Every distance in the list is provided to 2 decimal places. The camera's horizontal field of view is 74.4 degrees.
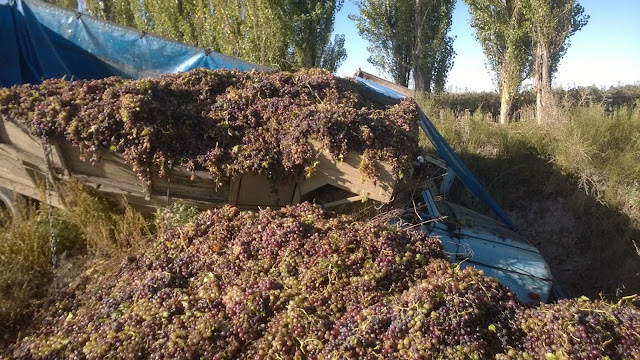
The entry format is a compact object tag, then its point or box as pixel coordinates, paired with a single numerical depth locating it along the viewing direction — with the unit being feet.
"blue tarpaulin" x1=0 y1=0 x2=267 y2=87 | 23.77
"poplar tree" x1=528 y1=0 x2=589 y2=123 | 34.09
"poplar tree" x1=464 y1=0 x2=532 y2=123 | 37.45
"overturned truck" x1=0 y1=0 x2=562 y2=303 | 12.96
